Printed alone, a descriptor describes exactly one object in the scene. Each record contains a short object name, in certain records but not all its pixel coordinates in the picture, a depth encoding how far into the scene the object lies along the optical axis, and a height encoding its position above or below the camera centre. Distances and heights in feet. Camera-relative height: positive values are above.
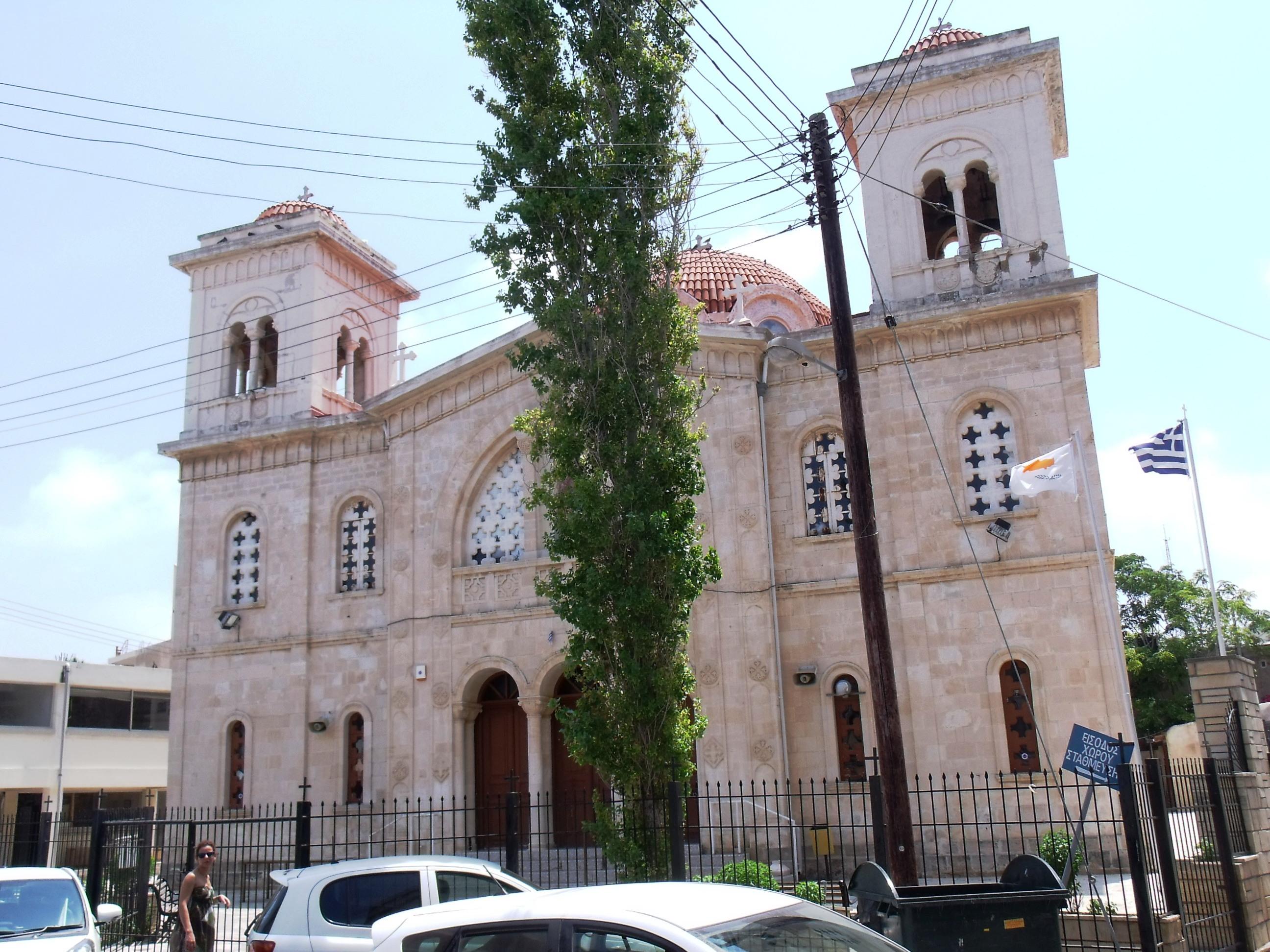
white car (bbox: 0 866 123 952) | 32.99 -2.80
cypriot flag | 54.90 +13.54
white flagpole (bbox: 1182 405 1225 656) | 63.10 +14.22
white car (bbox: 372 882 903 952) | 17.58 -2.07
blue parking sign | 36.19 +0.35
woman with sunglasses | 36.58 -2.79
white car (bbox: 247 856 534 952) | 30.63 -2.53
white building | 115.03 +7.94
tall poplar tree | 40.65 +16.23
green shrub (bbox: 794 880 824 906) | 41.78 -4.01
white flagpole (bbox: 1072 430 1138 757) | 56.34 +7.74
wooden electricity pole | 35.55 +7.42
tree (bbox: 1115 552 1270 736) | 156.76 +19.59
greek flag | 63.10 +16.41
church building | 60.18 +15.46
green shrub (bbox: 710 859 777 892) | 45.70 -3.53
